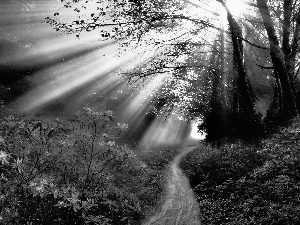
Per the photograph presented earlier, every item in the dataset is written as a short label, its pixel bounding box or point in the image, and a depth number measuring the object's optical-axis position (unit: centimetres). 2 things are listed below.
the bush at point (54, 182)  378
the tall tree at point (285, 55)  694
